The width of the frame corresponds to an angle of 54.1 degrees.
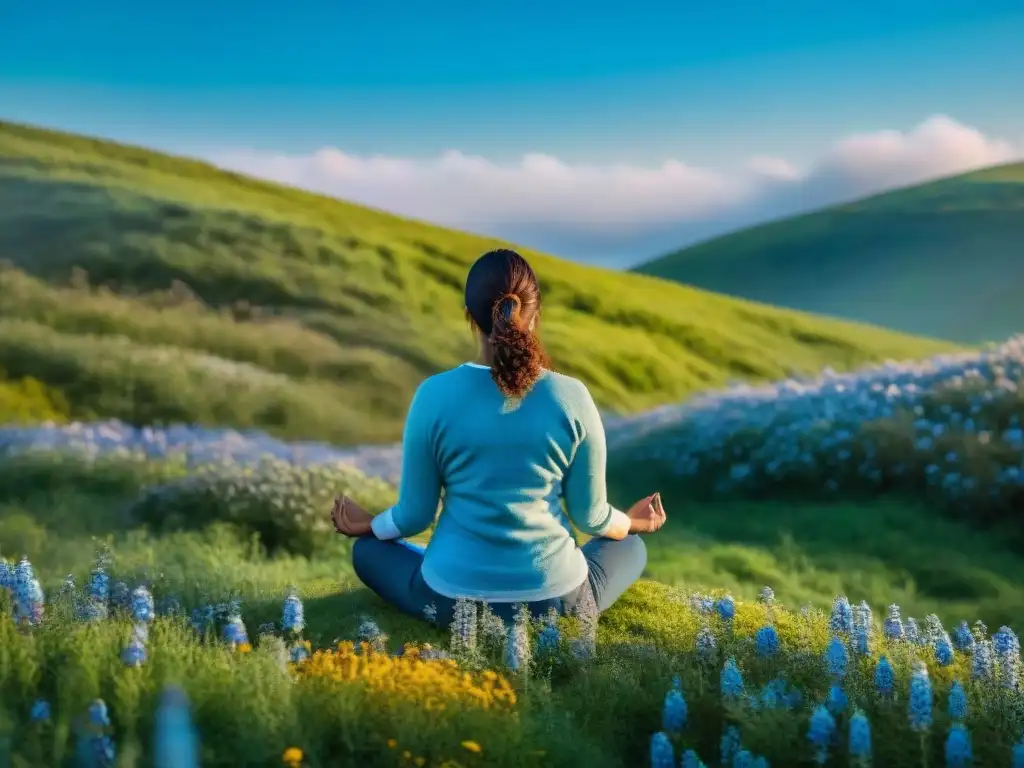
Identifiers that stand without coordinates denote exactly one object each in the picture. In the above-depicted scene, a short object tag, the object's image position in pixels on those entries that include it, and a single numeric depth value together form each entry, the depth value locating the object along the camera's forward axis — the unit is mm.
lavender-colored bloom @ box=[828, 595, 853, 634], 5086
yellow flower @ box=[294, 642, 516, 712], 3936
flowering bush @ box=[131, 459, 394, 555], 9570
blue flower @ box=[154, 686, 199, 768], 2834
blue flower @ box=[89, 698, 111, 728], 3469
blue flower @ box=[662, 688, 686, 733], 3977
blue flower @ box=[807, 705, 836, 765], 3732
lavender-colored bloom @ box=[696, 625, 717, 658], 4914
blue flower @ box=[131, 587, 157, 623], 4762
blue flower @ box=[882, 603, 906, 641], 5059
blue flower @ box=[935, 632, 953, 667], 4858
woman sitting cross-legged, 4820
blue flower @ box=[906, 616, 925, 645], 5221
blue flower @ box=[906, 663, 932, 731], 3805
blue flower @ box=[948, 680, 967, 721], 4016
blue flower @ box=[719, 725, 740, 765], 3852
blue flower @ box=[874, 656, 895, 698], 4320
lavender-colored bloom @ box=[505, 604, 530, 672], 4652
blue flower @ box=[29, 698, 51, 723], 3736
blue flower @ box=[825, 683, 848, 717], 4023
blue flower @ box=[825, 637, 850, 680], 4488
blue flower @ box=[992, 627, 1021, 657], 4871
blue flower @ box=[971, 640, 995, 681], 4715
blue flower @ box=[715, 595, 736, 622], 5418
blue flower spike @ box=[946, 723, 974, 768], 3752
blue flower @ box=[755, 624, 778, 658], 4980
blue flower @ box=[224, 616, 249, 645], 4691
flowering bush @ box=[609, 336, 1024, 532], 10836
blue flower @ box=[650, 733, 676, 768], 3754
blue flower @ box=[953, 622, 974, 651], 5238
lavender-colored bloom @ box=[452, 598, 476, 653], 4844
